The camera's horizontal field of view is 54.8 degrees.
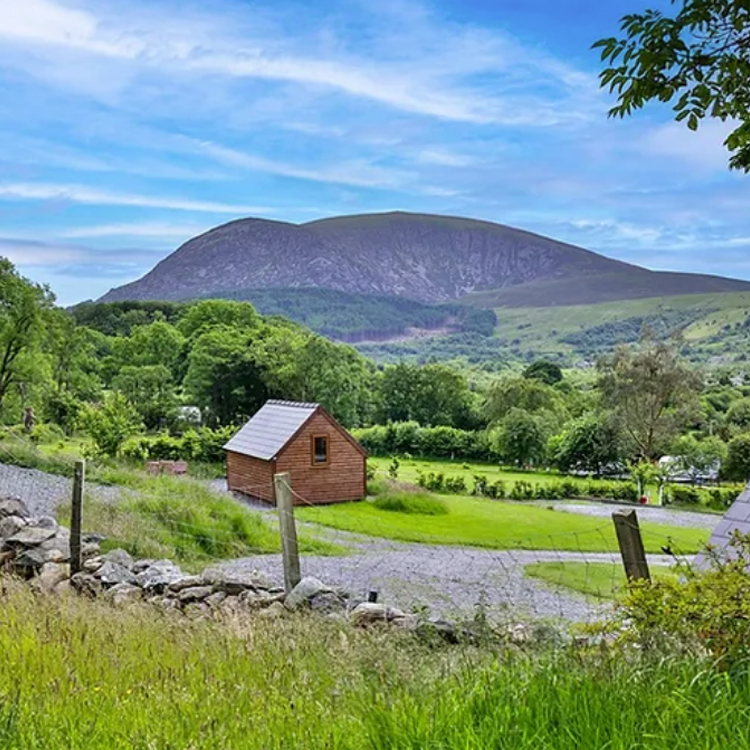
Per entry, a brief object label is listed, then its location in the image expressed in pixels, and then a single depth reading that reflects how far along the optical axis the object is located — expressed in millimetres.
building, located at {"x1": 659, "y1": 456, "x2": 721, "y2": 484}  40794
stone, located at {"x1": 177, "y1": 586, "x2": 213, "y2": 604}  6715
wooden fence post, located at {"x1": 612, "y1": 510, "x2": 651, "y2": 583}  4664
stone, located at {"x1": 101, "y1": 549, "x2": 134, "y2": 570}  7867
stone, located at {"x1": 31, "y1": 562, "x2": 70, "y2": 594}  6811
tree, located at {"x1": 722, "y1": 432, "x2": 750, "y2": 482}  40438
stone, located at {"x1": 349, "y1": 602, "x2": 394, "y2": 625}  5625
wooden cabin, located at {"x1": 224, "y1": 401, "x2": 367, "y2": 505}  24453
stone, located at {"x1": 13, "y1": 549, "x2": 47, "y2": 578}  7500
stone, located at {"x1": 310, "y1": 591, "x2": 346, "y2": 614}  6038
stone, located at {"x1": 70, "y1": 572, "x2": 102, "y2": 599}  6790
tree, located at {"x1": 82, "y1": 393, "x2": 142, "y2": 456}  26328
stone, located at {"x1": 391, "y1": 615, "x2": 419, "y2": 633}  5429
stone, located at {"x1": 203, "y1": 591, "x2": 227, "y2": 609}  6497
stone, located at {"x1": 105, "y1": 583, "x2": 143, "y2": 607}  6157
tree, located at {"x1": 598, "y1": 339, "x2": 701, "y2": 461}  44375
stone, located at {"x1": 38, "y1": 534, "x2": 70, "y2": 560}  7938
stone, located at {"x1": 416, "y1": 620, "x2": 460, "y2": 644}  4889
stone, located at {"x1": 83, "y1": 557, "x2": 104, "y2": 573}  7516
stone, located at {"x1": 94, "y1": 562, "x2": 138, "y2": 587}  7068
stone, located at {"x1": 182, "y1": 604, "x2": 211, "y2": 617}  5971
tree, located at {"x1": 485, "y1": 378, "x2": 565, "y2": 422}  55594
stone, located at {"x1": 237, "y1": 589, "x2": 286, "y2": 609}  6234
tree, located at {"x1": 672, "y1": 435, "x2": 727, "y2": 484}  42344
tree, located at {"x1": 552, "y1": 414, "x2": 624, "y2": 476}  44250
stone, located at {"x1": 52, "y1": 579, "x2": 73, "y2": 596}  6129
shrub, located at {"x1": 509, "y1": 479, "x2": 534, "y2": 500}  33125
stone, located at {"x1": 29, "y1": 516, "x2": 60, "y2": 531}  8555
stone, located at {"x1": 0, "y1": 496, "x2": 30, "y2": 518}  8820
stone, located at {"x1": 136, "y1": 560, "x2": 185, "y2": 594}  6980
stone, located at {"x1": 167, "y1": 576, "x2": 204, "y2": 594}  6941
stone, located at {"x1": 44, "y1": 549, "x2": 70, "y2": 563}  7745
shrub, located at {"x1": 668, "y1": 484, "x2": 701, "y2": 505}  34531
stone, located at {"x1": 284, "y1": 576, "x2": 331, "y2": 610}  6035
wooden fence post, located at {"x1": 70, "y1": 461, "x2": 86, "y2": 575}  7336
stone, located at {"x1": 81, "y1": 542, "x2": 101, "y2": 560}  8020
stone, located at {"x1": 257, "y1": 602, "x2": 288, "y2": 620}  5306
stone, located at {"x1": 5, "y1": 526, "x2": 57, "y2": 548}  7812
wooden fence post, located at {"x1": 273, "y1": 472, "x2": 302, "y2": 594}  6137
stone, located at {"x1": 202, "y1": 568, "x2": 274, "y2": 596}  6843
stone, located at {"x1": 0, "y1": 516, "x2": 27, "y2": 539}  8188
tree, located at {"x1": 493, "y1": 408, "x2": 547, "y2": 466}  44469
